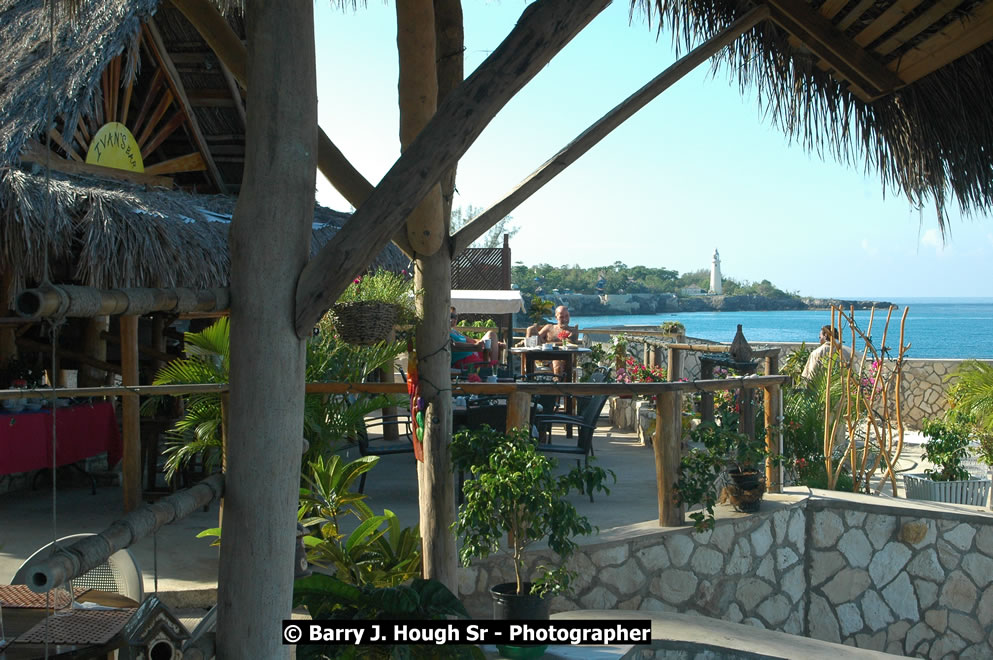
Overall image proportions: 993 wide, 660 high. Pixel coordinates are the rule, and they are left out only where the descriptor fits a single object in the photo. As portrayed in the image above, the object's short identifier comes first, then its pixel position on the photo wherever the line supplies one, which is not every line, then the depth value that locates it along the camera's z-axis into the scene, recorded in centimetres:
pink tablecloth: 546
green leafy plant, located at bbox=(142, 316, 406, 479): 475
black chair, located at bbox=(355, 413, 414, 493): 574
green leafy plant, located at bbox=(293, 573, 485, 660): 312
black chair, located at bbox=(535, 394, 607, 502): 600
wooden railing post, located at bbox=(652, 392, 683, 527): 488
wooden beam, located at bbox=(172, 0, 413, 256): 271
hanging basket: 393
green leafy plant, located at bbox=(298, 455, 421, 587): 400
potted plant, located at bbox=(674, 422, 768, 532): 475
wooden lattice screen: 1728
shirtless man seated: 1044
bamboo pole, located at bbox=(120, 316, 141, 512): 502
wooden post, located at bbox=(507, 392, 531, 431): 455
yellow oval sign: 721
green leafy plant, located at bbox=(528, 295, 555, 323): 1351
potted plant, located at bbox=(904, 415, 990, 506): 692
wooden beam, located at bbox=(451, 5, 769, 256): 346
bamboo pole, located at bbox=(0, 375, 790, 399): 420
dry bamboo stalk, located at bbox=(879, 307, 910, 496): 678
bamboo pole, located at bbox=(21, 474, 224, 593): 168
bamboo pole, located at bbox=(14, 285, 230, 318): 171
